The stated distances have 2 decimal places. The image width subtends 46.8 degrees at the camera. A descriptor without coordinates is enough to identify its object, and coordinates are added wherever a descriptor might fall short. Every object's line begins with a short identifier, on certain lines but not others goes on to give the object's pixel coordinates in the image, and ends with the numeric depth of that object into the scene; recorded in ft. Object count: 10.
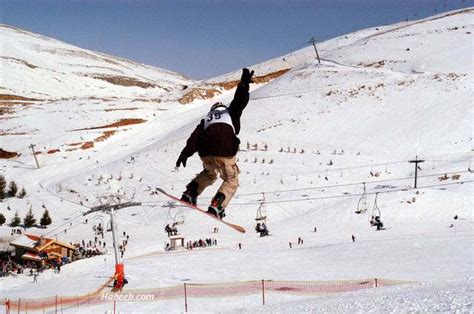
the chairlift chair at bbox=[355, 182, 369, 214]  126.99
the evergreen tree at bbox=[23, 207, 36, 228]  146.00
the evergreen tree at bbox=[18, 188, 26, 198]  170.71
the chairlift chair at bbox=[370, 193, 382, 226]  123.77
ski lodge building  114.21
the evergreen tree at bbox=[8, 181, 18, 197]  172.14
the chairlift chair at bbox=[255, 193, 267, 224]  141.49
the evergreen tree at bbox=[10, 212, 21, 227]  147.54
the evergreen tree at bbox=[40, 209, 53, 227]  146.72
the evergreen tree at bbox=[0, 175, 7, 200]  171.32
